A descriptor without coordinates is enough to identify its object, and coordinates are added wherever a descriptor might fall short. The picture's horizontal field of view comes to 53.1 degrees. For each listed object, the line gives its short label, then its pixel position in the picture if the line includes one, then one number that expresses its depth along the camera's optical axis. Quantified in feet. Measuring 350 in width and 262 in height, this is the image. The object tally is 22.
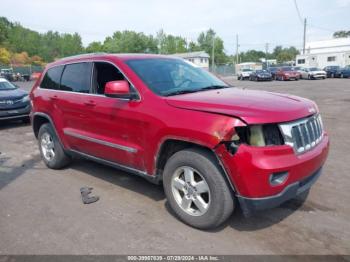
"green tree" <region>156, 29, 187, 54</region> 336.70
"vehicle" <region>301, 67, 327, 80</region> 118.73
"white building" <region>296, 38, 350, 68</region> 177.27
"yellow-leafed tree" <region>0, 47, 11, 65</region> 273.33
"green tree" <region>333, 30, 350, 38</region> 417.24
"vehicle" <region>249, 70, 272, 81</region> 125.59
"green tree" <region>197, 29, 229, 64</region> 373.26
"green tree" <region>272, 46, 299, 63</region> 374.24
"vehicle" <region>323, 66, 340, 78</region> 123.24
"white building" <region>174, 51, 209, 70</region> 267.76
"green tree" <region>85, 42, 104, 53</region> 359.89
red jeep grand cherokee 10.53
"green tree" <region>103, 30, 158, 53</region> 298.35
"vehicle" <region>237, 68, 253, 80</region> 141.61
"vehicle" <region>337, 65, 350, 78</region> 117.86
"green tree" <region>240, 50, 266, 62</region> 452.18
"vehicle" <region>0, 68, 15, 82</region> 160.52
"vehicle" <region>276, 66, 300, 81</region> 119.55
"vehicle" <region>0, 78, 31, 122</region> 32.99
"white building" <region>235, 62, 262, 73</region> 234.91
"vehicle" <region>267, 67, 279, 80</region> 130.82
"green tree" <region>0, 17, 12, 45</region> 302.86
